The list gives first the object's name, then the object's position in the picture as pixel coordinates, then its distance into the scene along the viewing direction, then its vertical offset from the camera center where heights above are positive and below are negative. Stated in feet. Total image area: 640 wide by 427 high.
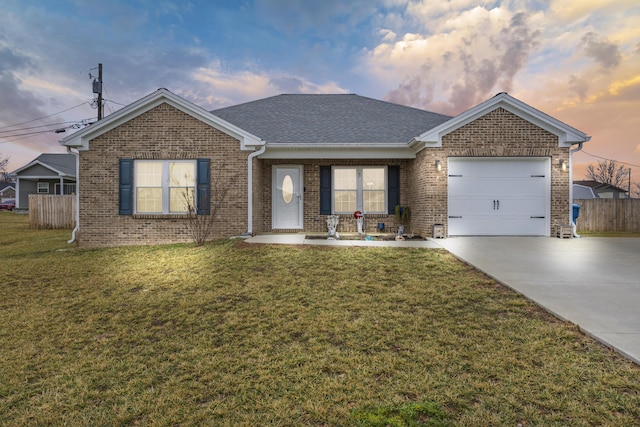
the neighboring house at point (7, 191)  164.26 +11.18
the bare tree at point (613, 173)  169.70 +20.78
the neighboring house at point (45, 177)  90.53 +10.34
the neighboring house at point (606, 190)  134.21 +9.22
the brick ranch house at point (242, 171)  31.48 +4.23
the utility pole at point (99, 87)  57.52 +23.03
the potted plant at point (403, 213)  36.58 -0.15
